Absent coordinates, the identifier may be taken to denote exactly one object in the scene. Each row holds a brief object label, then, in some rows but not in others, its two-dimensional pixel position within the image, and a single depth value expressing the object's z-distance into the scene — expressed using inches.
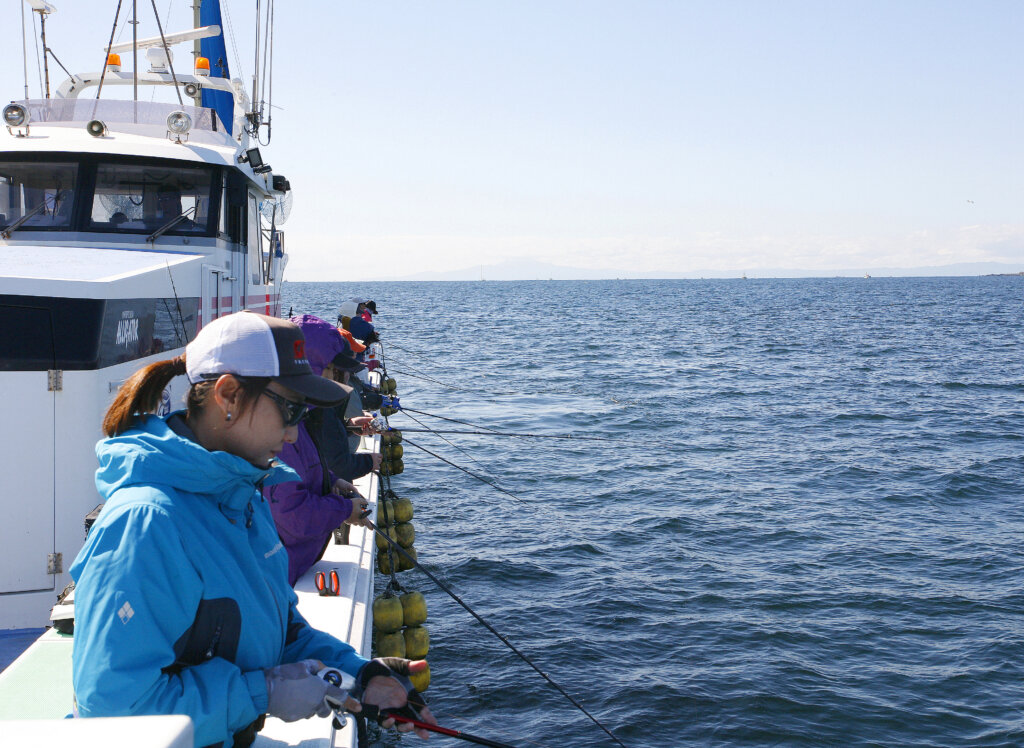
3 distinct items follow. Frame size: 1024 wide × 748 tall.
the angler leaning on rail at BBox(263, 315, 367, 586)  163.8
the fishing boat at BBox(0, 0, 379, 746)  171.5
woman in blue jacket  72.5
